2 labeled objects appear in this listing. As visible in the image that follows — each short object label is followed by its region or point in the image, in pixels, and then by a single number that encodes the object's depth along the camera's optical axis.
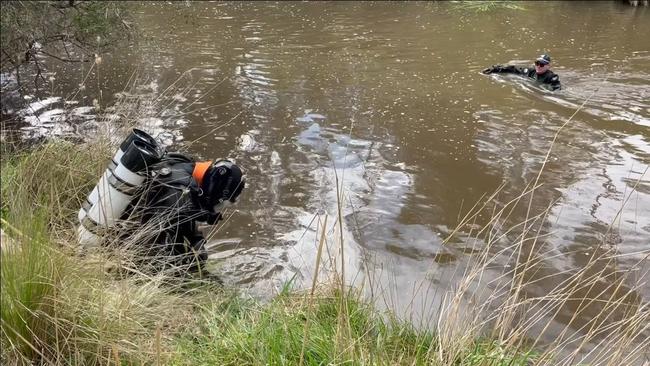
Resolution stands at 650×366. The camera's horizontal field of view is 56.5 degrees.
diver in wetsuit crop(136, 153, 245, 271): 3.54
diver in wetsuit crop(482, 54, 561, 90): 8.93
